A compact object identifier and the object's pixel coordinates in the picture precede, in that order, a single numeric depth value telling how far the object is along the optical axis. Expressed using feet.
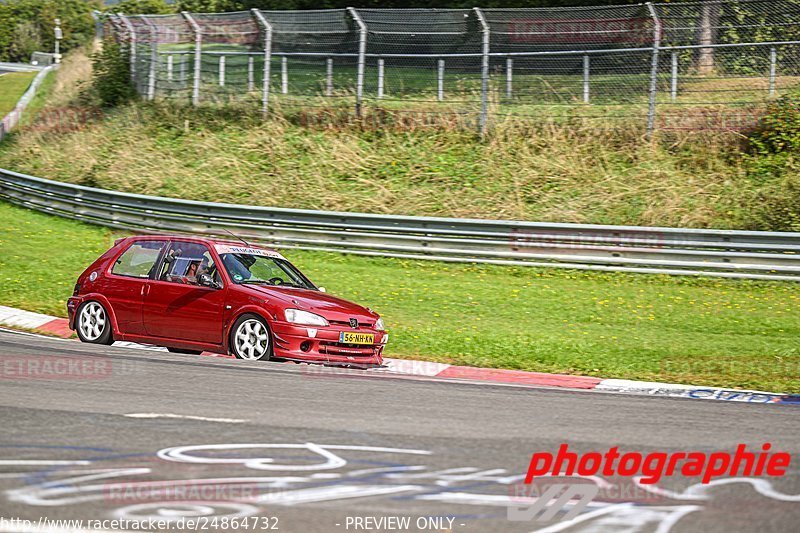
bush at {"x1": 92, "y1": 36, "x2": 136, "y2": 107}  98.89
